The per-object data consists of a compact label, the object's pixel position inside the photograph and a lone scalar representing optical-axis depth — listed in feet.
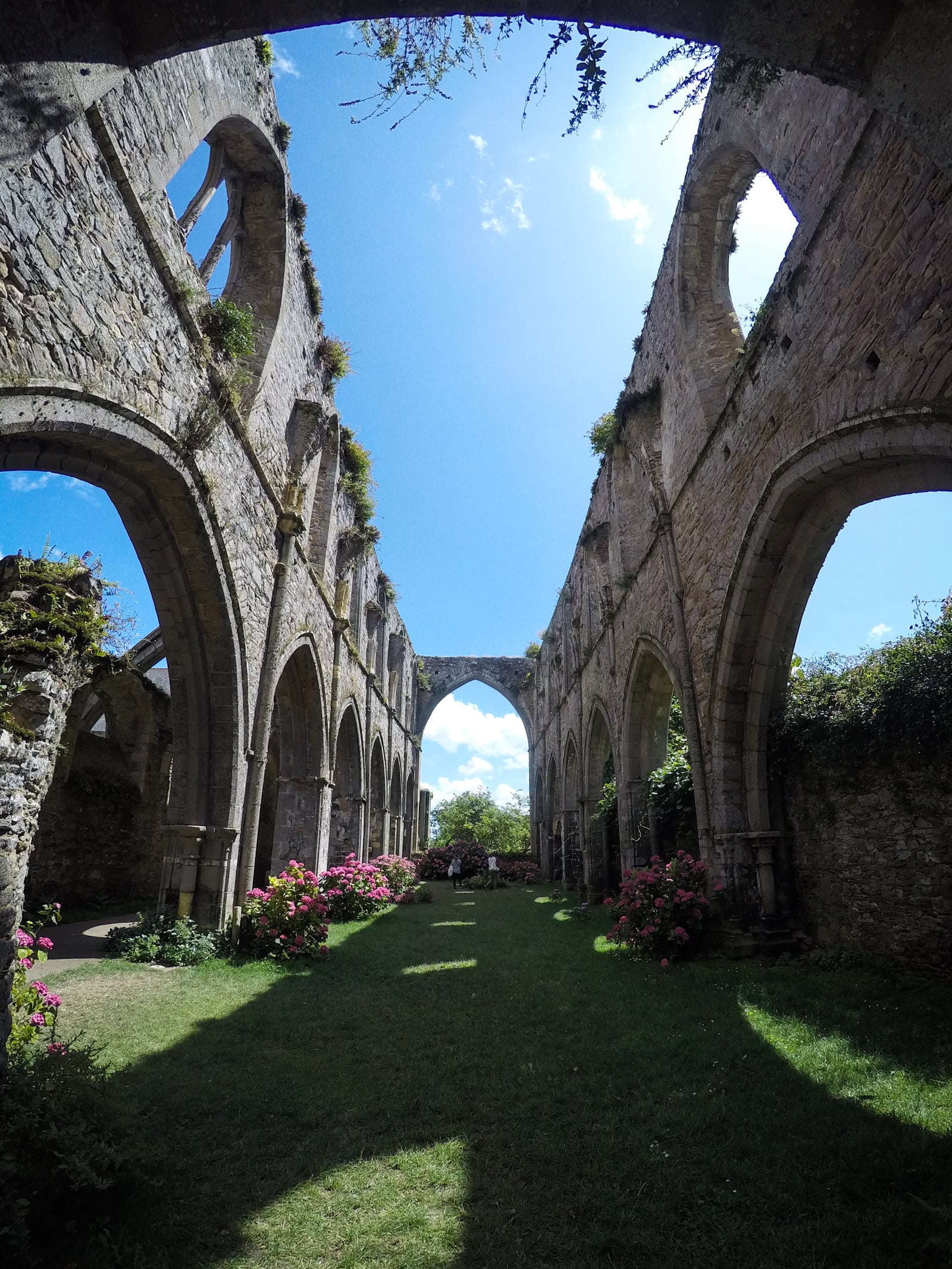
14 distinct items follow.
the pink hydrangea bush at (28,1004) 9.27
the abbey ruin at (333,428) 8.98
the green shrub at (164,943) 21.29
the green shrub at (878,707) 18.58
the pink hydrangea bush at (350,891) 34.99
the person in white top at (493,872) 67.36
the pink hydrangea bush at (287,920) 23.63
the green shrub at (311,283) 33.73
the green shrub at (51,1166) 6.89
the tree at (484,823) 123.34
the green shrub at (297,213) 31.48
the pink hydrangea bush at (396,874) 48.32
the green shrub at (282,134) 28.91
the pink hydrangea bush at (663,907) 23.91
